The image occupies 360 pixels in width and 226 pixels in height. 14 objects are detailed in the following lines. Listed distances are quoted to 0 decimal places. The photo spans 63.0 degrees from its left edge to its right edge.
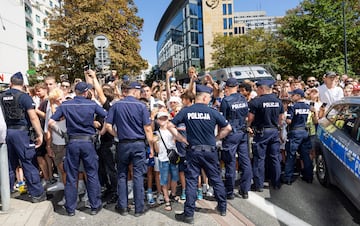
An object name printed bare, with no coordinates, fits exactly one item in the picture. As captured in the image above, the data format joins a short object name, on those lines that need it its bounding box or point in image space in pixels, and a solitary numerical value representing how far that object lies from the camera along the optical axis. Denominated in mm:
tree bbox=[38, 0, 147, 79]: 22250
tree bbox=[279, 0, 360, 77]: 22469
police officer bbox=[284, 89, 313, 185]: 5414
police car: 4000
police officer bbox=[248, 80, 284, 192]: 5117
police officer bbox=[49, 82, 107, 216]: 4410
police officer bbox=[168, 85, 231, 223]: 4148
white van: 13453
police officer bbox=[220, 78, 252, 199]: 4867
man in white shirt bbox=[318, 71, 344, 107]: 6758
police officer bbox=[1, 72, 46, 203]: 4738
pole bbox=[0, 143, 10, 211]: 4281
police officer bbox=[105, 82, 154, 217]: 4391
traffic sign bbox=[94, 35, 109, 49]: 8883
